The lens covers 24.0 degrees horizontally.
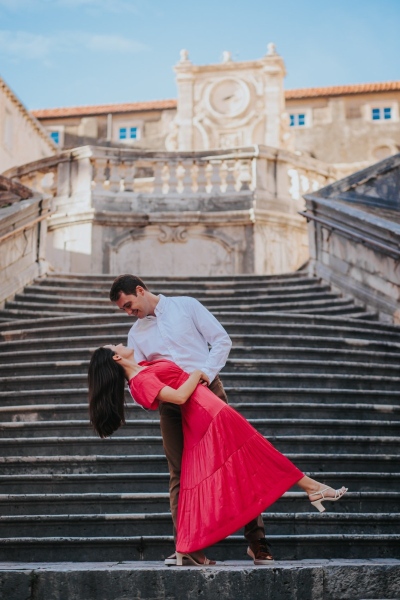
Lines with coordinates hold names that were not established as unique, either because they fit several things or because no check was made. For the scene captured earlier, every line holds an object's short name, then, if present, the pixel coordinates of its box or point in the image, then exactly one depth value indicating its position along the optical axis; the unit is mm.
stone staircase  5766
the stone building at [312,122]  44062
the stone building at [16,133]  30641
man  4688
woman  4359
